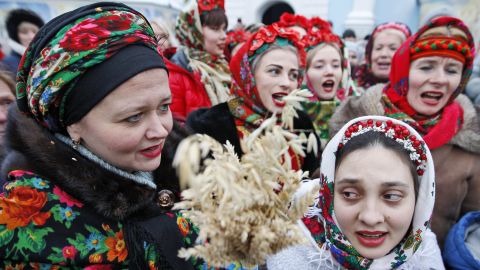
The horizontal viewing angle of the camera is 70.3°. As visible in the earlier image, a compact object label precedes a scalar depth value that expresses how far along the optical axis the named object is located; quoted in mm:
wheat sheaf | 716
